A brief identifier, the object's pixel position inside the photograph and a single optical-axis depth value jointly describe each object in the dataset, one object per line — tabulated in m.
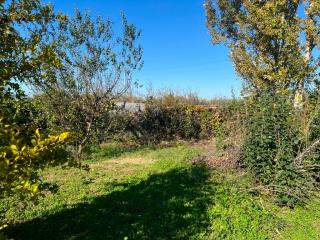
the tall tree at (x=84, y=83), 6.44
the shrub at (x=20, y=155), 1.69
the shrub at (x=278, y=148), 4.12
